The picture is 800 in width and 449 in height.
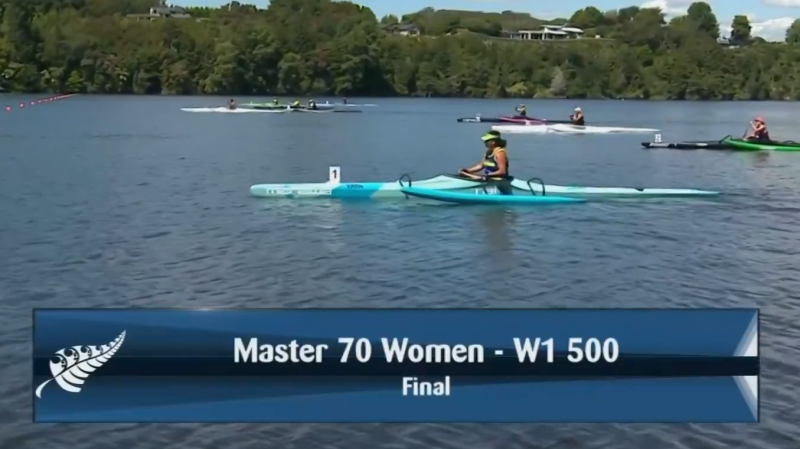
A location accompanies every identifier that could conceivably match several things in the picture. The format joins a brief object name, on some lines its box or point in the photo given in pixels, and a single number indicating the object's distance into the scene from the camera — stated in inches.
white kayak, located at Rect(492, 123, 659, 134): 2345.0
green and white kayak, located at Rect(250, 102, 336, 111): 3532.5
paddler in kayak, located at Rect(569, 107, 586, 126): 2342.5
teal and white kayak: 1105.4
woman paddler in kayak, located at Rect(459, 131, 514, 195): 1031.6
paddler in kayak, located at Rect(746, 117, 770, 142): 1795.0
